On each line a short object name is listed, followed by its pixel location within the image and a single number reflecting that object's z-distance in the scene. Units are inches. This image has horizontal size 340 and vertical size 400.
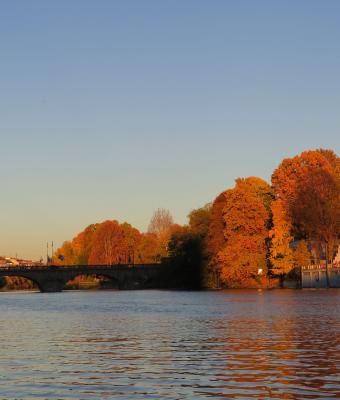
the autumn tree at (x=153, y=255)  7173.2
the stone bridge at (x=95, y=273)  6373.0
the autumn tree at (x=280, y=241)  4697.3
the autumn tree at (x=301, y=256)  4785.9
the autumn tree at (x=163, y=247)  6702.8
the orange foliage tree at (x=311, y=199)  4714.6
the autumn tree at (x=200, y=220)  5718.5
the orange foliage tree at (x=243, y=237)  4768.7
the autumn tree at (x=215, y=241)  5083.7
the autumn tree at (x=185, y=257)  5639.8
